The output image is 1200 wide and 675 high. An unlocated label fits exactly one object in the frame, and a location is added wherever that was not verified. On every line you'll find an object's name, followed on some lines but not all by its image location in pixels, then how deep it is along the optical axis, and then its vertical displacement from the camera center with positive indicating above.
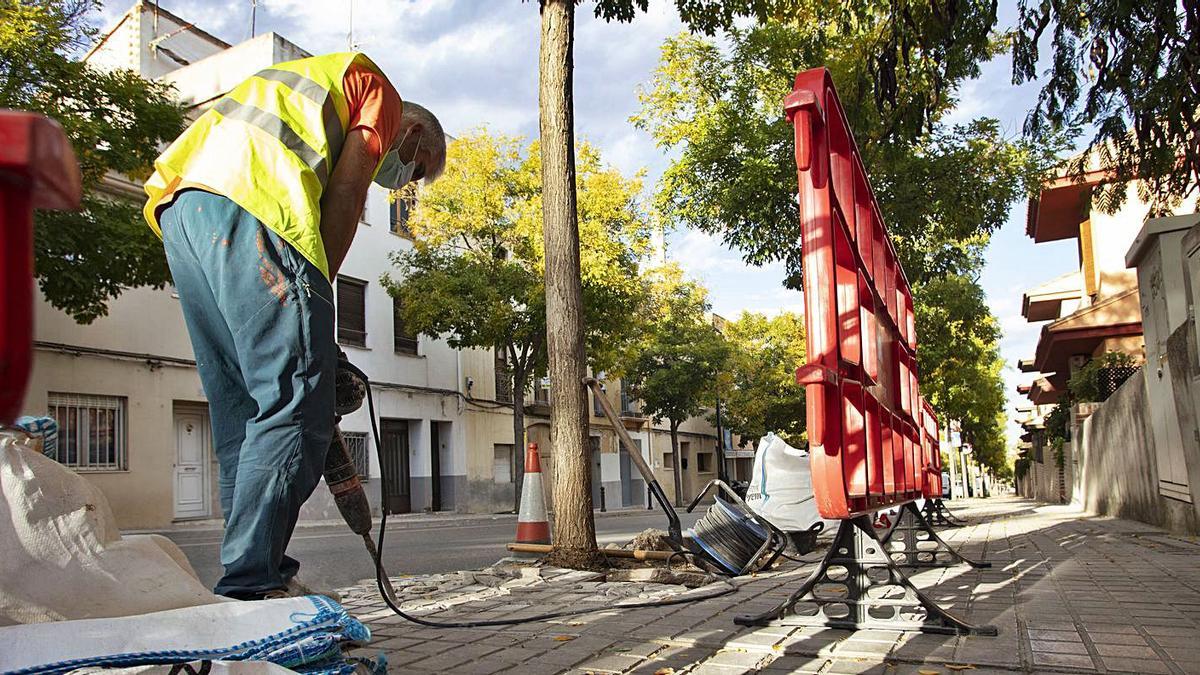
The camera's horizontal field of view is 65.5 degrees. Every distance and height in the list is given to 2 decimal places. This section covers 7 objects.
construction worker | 2.27 +0.48
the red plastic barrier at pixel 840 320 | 2.98 +0.38
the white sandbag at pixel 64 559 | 1.96 -0.24
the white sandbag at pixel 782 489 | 7.47 -0.49
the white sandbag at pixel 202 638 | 1.46 -0.32
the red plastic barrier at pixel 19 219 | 0.59 +0.15
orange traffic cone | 7.26 -0.59
